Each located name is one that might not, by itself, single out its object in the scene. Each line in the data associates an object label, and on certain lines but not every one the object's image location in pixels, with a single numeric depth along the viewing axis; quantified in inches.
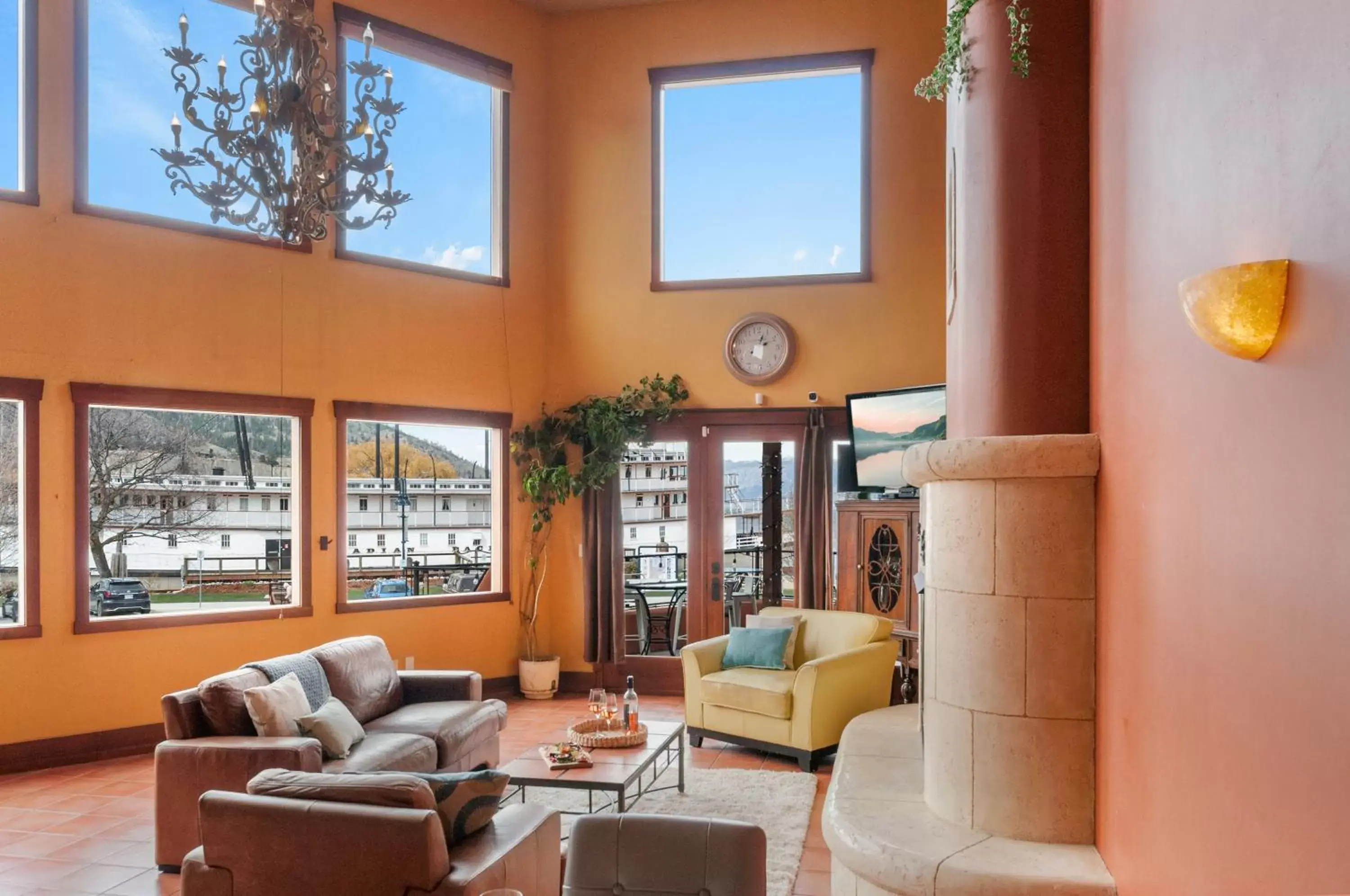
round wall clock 308.3
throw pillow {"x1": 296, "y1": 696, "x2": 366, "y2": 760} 174.2
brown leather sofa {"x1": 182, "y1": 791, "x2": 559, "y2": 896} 106.1
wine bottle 197.6
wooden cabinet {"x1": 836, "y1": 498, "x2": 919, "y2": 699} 259.8
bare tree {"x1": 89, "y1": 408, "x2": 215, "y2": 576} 243.9
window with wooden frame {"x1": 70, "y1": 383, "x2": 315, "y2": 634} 242.5
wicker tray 189.8
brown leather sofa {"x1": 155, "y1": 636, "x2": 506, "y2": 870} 161.6
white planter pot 308.8
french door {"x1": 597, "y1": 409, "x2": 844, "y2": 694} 310.2
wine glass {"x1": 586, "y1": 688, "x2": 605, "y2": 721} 200.8
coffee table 168.7
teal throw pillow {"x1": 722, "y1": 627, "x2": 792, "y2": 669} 243.6
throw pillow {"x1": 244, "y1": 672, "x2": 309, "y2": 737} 167.6
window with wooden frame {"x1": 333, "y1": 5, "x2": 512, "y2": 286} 295.3
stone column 112.7
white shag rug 182.4
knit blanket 185.6
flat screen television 271.6
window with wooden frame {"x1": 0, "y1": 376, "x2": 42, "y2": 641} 228.8
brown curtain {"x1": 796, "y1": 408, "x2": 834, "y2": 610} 299.7
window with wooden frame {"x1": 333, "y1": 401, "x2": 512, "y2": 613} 287.6
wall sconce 58.7
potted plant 310.2
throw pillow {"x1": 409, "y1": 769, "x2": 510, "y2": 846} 115.5
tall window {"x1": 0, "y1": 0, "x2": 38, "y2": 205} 231.9
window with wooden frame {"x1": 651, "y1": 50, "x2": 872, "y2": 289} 310.0
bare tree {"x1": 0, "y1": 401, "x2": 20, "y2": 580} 229.8
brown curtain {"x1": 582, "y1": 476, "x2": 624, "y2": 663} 315.6
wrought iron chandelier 134.4
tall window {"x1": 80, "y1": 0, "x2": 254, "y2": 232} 243.8
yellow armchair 223.6
